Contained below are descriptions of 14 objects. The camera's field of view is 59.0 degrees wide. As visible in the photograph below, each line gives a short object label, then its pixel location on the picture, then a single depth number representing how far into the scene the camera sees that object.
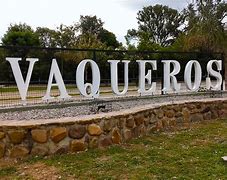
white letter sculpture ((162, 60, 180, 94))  5.35
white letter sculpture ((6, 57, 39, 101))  3.83
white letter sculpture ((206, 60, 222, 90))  5.86
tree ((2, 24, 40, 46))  14.99
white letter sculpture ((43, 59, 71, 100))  4.13
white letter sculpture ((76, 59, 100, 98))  4.32
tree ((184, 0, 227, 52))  7.83
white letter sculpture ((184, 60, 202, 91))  5.52
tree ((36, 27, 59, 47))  20.00
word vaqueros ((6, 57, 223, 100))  3.95
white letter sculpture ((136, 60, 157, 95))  4.97
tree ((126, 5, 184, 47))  30.91
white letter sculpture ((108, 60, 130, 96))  4.69
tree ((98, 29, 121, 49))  21.24
